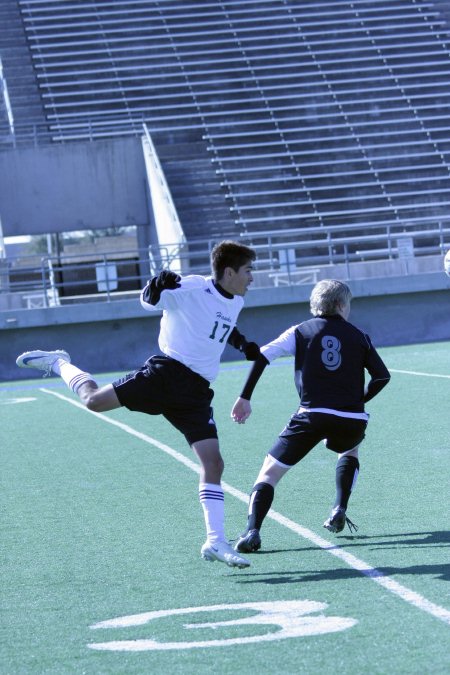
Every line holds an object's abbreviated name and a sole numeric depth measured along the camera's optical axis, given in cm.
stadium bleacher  5922
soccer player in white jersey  1173
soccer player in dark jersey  1207
